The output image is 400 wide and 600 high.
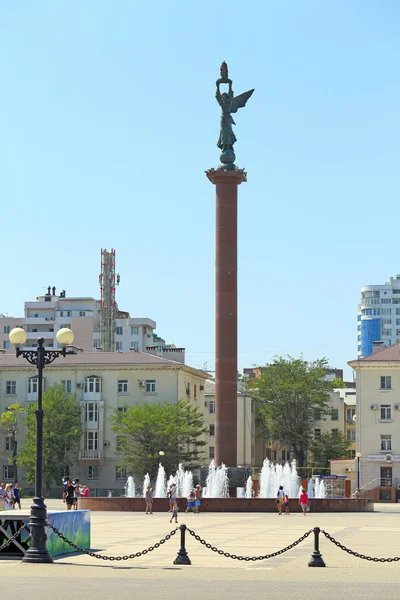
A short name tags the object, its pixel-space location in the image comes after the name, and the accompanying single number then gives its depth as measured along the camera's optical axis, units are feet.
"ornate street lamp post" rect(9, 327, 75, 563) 82.02
